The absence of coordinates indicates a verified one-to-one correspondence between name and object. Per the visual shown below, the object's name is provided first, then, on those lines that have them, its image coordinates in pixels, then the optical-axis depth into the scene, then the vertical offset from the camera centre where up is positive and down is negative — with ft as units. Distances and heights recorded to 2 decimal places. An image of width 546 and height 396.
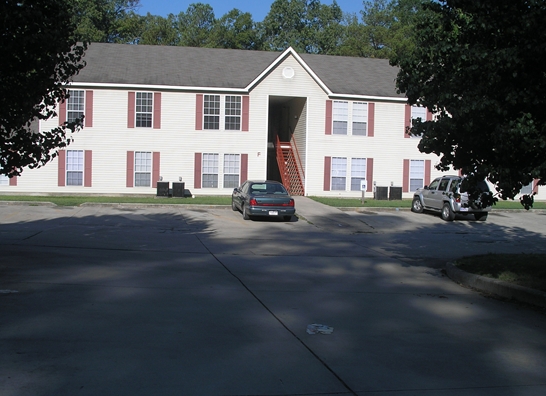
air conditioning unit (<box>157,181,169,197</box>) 98.84 -3.01
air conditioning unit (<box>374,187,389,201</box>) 106.63 -3.21
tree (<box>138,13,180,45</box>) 196.70 +47.92
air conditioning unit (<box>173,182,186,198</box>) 99.14 -2.96
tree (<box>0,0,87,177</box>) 33.40 +5.93
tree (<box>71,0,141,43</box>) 171.63 +46.49
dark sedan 73.82 -3.42
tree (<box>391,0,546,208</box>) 28.81 +4.98
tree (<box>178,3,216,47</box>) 235.20 +62.29
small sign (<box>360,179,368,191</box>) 95.02 -1.49
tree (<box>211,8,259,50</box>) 204.95 +49.69
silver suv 79.77 -3.26
